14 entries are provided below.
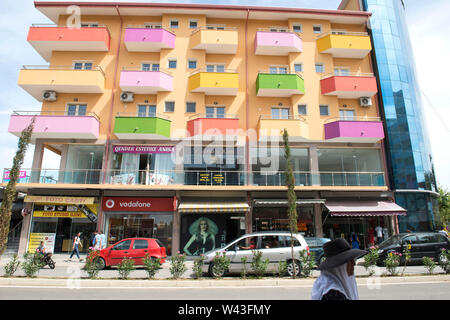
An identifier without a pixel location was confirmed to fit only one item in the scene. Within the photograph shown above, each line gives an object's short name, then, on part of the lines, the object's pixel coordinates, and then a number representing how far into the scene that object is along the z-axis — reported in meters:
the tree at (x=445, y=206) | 46.53
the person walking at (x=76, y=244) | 16.91
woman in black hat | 2.72
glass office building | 20.55
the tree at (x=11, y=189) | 11.79
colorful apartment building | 19.12
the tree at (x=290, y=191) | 12.48
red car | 14.05
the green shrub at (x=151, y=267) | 10.93
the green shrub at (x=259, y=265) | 11.07
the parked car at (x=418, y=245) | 14.24
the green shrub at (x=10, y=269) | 10.83
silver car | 11.69
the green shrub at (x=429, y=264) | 11.10
